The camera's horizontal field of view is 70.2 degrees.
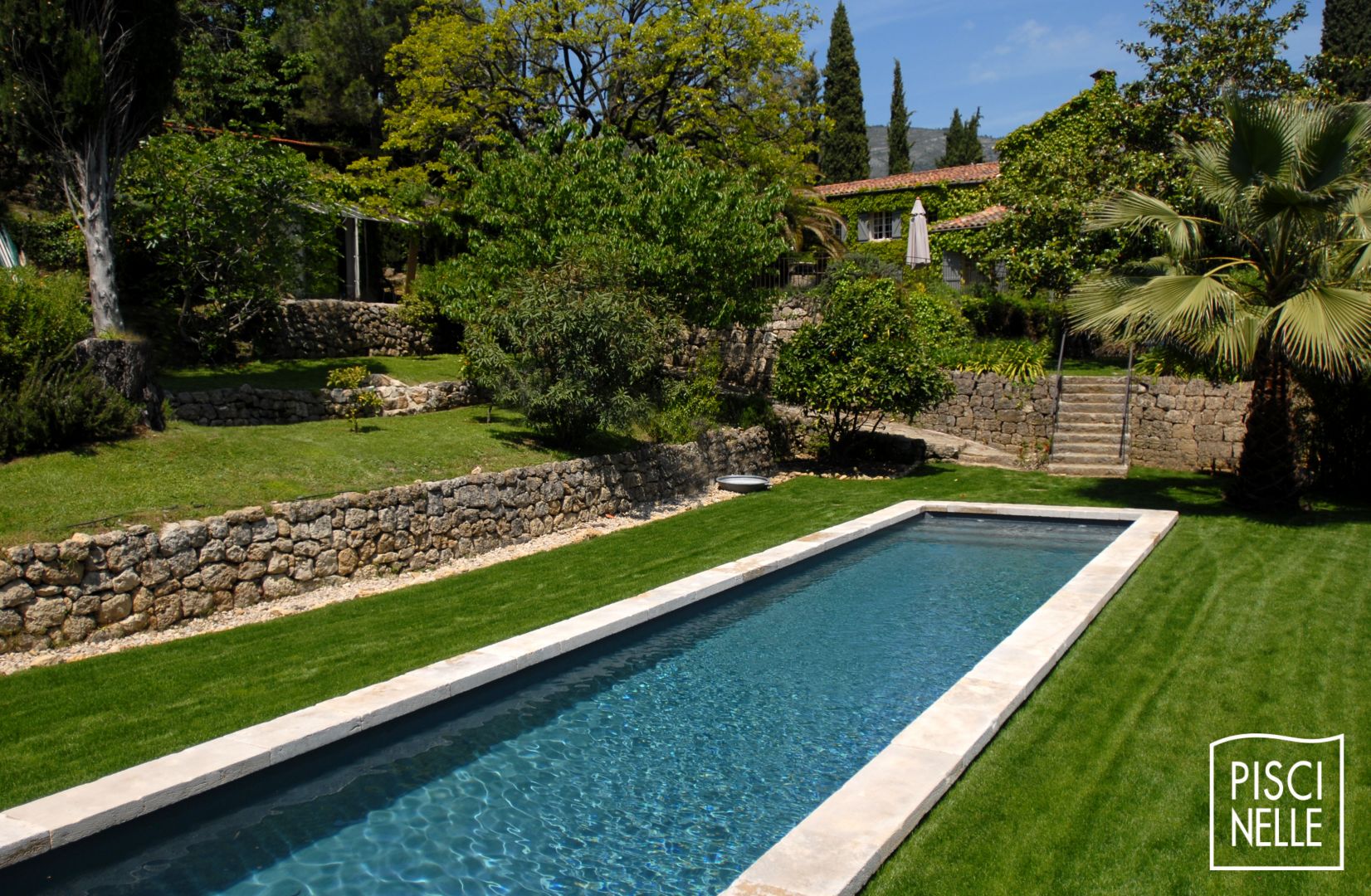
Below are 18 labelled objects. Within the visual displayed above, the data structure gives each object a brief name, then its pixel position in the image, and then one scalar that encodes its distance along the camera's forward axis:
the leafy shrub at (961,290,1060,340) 25.52
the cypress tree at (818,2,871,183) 47.25
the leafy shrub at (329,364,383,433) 15.45
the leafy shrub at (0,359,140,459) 10.19
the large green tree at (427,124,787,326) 16.33
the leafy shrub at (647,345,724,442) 16.59
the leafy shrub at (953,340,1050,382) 20.75
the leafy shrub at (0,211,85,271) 17.75
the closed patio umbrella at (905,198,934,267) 27.31
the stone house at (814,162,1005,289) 32.30
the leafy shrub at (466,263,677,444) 14.61
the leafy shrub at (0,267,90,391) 10.45
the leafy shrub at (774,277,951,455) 18.16
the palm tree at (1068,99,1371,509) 12.71
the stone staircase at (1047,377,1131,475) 19.03
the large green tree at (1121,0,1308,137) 19.16
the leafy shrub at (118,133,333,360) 17.36
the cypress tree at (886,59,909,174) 50.50
